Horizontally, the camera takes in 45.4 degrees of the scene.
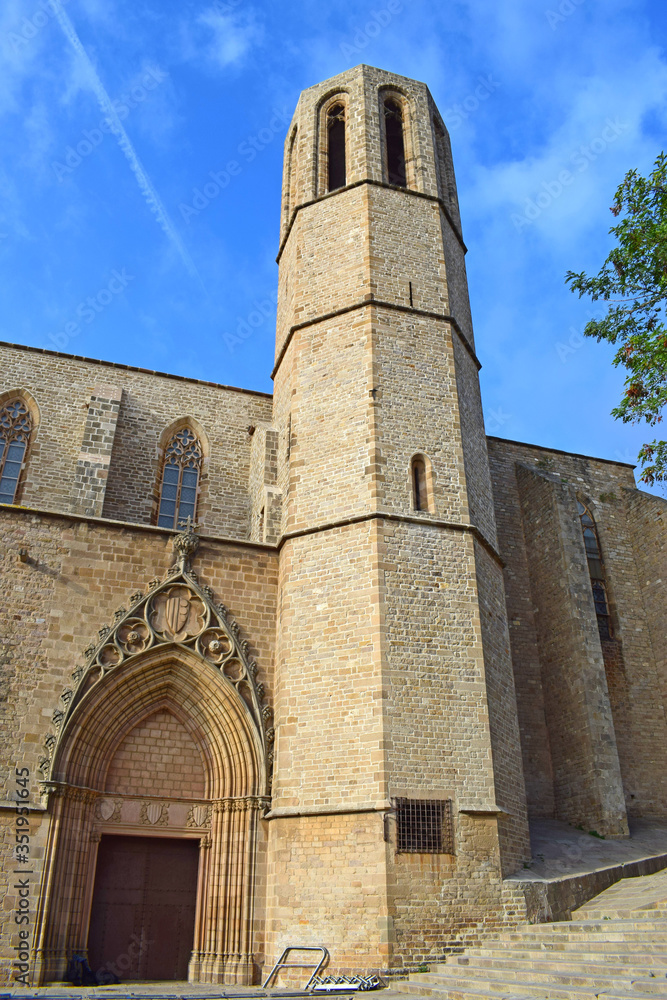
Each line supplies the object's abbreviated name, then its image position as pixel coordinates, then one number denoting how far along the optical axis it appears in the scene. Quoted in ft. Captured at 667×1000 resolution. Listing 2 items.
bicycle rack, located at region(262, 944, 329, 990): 28.81
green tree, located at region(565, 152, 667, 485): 29.04
